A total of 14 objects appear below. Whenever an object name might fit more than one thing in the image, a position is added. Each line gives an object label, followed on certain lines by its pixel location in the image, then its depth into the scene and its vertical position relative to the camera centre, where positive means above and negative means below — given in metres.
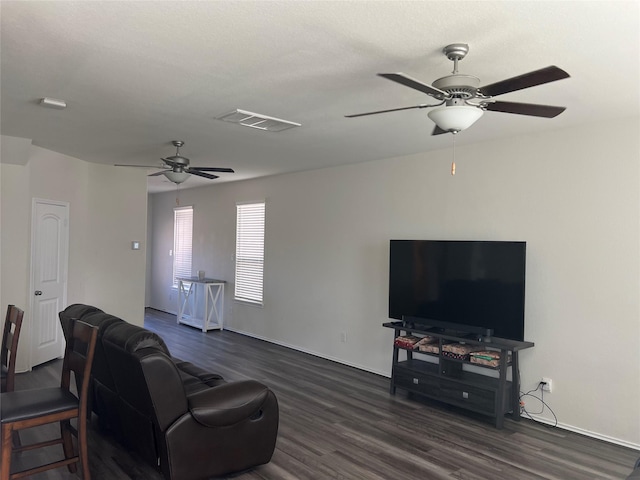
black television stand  4.11 -1.28
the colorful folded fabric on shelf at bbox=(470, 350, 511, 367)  4.19 -1.03
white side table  8.26 -1.21
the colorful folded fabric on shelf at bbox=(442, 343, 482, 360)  4.40 -1.01
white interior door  5.61 -0.52
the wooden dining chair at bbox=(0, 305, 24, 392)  3.10 -0.79
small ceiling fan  4.79 +0.72
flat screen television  4.19 -0.40
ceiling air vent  3.87 +1.03
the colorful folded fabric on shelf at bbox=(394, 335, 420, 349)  4.82 -1.03
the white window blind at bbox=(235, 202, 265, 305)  7.65 -0.22
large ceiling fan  2.30 +0.78
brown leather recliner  2.75 -1.10
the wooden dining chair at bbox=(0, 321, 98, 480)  2.53 -0.99
